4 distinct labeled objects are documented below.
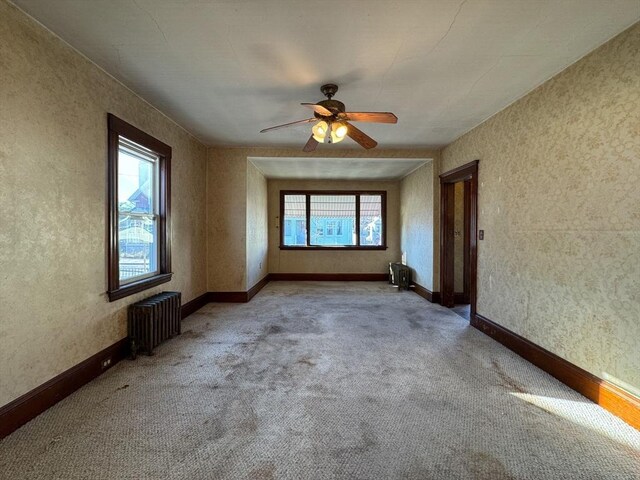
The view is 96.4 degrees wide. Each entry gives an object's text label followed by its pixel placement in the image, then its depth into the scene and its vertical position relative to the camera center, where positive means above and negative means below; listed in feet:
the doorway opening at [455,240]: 15.47 -0.28
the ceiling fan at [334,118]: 8.41 +3.59
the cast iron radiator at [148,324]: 9.22 -2.95
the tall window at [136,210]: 8.72 +0.89
